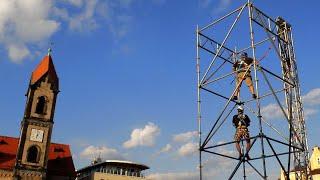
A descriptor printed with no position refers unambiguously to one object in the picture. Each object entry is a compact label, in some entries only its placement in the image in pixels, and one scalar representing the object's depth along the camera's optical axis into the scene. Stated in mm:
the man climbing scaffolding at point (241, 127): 19100
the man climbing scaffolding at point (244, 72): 20453
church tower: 47188
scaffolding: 18766
